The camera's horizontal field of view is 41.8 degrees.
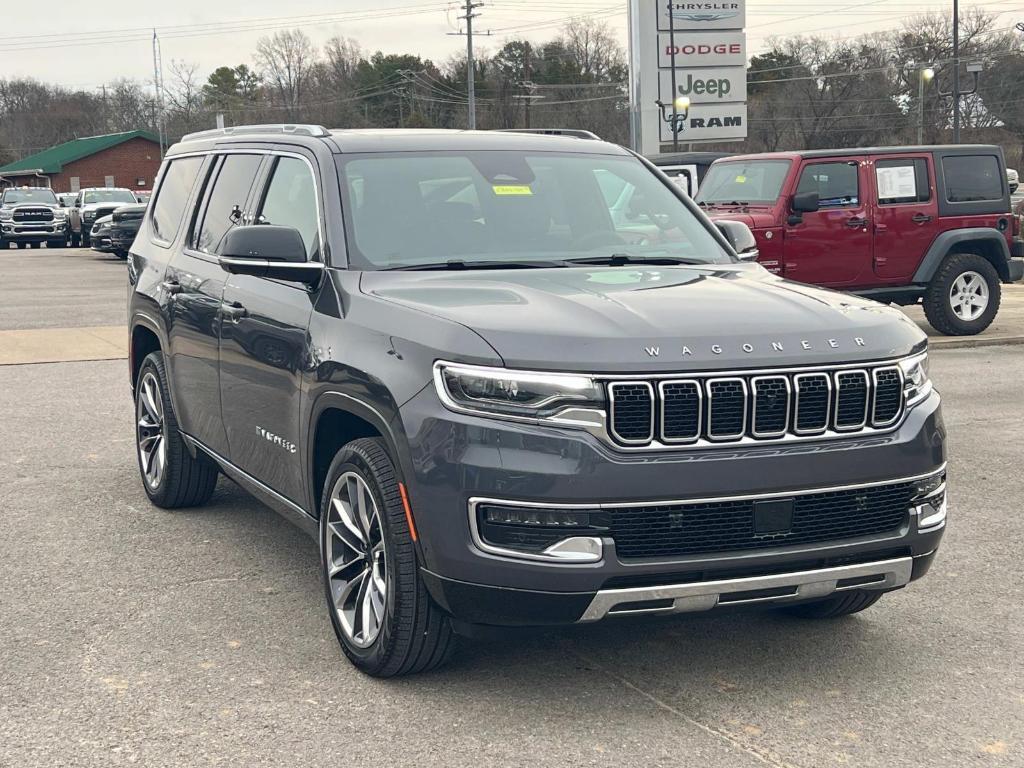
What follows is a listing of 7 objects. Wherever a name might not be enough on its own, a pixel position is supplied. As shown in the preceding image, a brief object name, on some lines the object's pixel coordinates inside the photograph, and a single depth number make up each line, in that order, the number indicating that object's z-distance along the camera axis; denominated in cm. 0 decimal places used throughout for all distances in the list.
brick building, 8769
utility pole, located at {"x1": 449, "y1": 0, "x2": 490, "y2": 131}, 7189
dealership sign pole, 4800
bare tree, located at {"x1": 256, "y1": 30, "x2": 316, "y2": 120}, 10806
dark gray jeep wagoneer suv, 386
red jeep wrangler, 1390
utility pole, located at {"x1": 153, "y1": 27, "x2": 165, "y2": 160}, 8417
